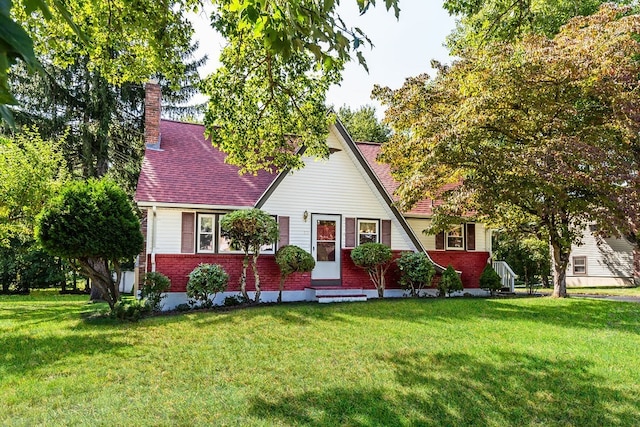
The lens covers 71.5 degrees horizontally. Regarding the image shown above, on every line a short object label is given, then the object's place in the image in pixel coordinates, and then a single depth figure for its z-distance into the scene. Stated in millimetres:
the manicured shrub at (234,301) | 12000
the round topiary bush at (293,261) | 12609
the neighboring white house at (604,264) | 26109
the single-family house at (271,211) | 12797
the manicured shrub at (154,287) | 11214
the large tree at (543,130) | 11195
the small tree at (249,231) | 11766
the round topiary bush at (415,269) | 14086
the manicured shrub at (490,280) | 15781
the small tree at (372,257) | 13656
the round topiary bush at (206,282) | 11602
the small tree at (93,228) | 9289
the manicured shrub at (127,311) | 9641
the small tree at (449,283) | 14922
